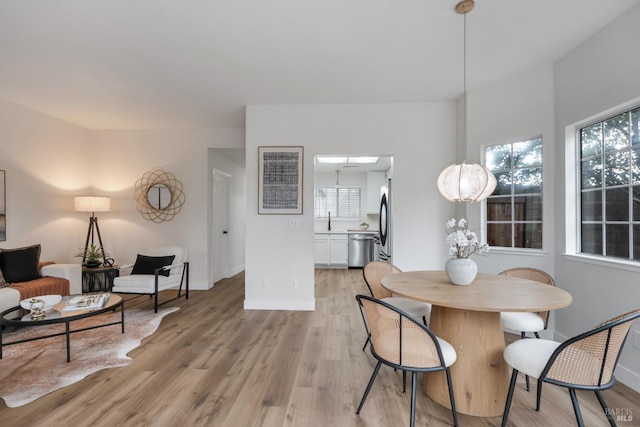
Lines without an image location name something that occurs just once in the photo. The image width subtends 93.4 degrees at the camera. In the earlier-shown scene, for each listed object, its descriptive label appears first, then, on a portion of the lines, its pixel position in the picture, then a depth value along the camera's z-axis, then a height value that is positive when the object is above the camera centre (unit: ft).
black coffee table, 7.82 -2.74
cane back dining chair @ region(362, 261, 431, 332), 7.54 -2.16
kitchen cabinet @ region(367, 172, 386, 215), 24.09 +2.37
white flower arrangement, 6.73 -0.59
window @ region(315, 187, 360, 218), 25.13 +1.14
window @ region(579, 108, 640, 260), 7.19 +0.74
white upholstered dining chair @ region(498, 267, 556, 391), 6.77 -2.44
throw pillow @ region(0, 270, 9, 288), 10.21 -2.28
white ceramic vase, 6.68 -1.23
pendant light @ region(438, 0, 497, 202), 7.26 +0.81
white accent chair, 12.09 -2.59
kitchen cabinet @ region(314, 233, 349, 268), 22.75 -2.54
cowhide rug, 6.95 -3.91
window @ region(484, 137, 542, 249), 9.91 +0.67
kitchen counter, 22.37 -1.21
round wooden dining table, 5.85 -2.58
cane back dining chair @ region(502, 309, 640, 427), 4.50 -2.25
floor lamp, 14.20 +0.48
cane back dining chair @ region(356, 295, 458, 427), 5.24 -2.32
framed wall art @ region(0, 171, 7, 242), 11.87 +0.27
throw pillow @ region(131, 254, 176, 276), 13.14 -2.10
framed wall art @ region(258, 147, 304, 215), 12.76 +1.52
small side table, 13.37 -2.81
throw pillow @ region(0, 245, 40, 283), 10.73 -1.76
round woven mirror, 16.06 +1.11
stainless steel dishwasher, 22.20 -2.32
